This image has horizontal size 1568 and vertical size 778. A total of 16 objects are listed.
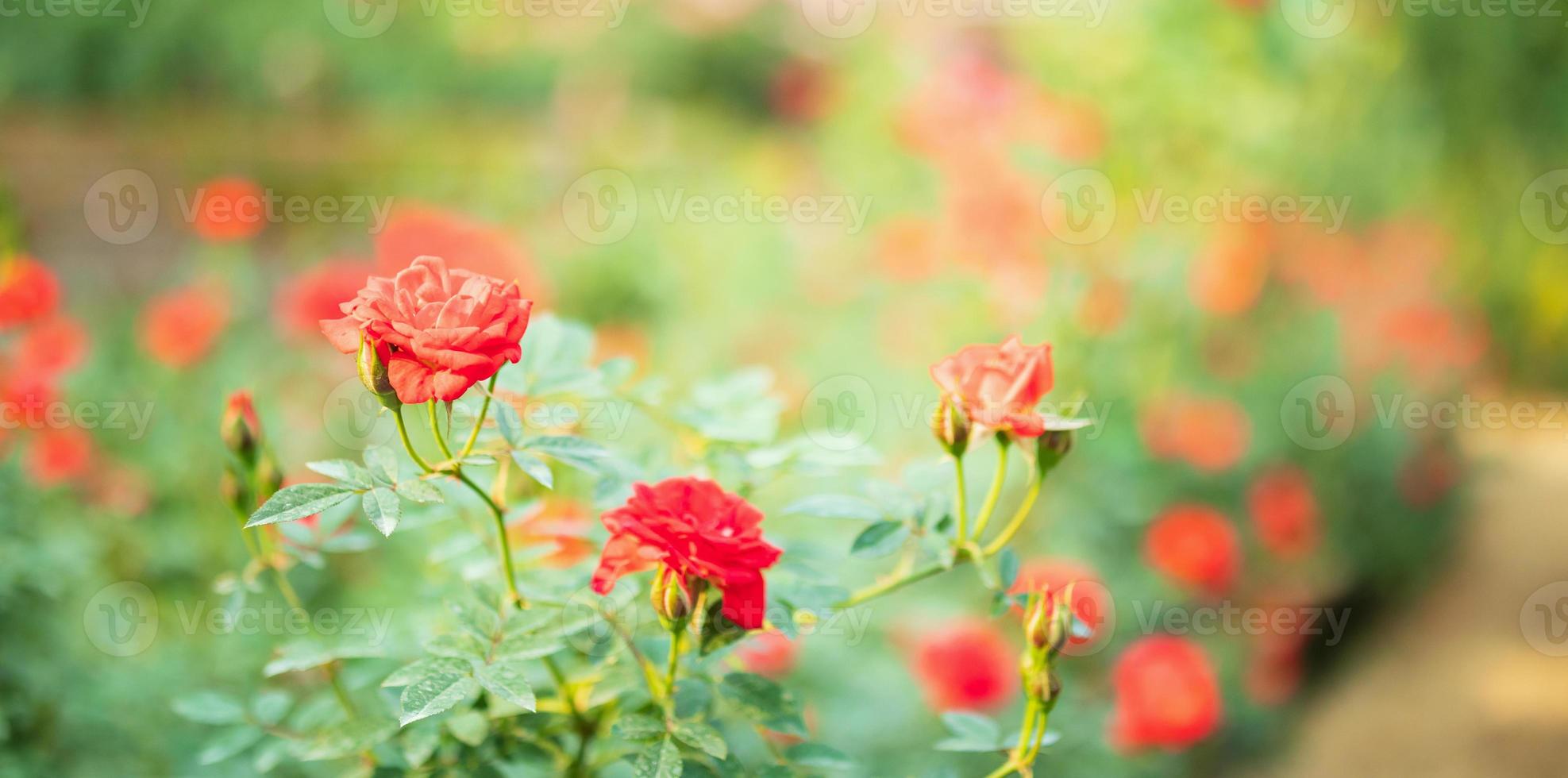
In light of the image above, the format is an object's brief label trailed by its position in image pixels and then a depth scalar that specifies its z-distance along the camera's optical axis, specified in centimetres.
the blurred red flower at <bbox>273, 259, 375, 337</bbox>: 133
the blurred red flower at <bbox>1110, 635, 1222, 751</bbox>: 114
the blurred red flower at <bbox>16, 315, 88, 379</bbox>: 112
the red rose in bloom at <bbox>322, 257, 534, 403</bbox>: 85
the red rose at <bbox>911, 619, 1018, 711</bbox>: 112
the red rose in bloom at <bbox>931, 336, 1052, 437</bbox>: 88
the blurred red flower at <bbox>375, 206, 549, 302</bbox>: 121
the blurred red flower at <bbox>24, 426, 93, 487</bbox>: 116
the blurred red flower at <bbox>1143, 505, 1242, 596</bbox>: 151
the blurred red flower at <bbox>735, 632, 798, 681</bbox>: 95
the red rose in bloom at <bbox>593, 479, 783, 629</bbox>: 86
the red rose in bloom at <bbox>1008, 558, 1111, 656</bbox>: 126
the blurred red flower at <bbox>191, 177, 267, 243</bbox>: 157
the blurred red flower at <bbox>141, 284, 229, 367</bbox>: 149
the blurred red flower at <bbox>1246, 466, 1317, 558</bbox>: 179
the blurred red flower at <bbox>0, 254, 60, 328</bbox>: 104
